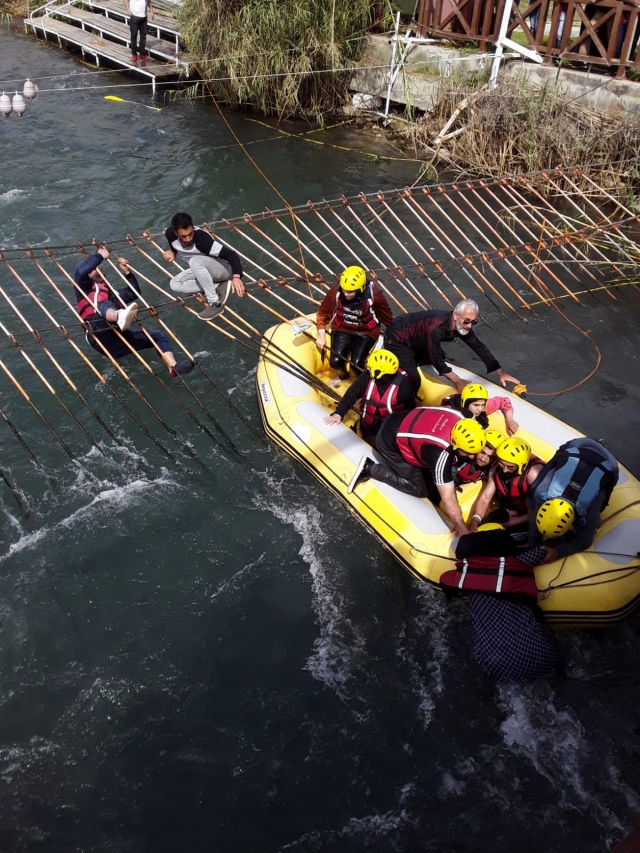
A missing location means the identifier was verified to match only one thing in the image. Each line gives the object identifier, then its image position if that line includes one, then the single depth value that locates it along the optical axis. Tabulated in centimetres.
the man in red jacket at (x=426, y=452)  643
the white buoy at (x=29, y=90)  1243
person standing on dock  1705
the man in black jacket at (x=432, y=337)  744
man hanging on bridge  830
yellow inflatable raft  623
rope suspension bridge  876
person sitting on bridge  852
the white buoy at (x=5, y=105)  1157
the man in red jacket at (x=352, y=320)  815
